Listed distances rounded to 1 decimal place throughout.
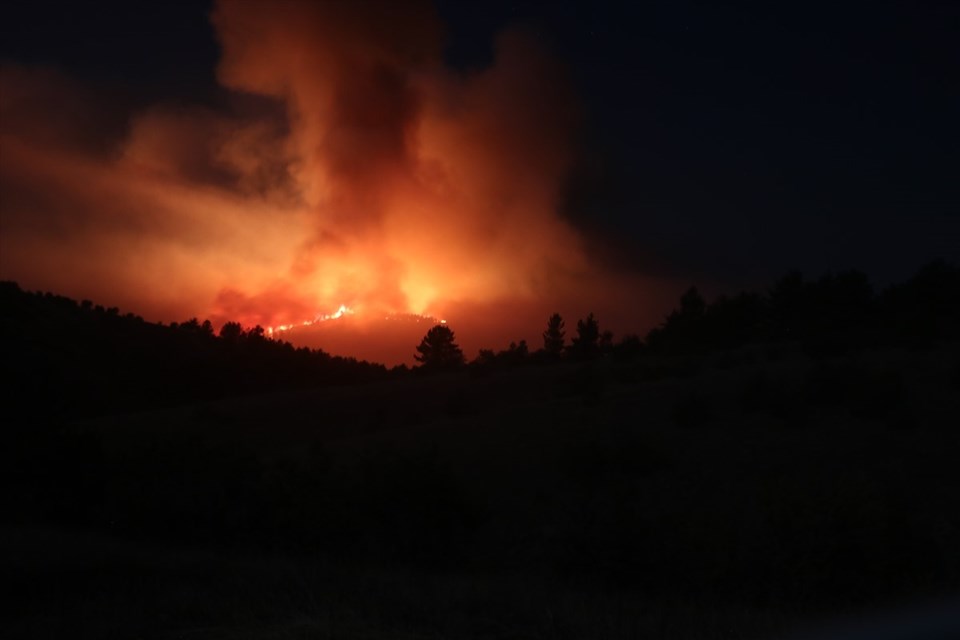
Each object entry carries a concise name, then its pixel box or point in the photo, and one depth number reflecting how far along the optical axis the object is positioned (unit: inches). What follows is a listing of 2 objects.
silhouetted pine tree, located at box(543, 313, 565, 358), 3224.7
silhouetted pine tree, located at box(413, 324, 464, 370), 3248.0
